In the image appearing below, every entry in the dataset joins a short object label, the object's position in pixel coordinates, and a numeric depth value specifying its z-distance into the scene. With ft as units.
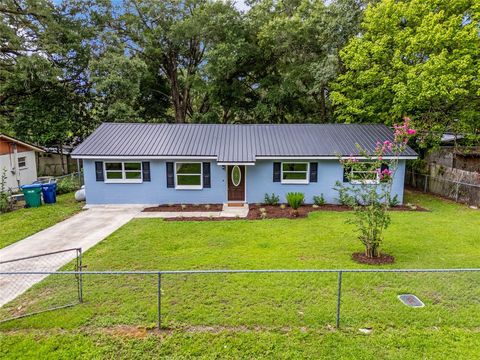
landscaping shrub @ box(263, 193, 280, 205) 49.90
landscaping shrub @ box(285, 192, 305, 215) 43.16
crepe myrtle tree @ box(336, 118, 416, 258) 27.91
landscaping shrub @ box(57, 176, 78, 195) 59.24
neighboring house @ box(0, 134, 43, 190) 56.80
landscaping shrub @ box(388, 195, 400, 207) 48.57
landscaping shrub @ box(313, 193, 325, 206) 49.75
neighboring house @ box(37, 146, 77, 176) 78.64
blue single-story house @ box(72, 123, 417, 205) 48.60
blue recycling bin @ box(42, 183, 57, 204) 49.65
